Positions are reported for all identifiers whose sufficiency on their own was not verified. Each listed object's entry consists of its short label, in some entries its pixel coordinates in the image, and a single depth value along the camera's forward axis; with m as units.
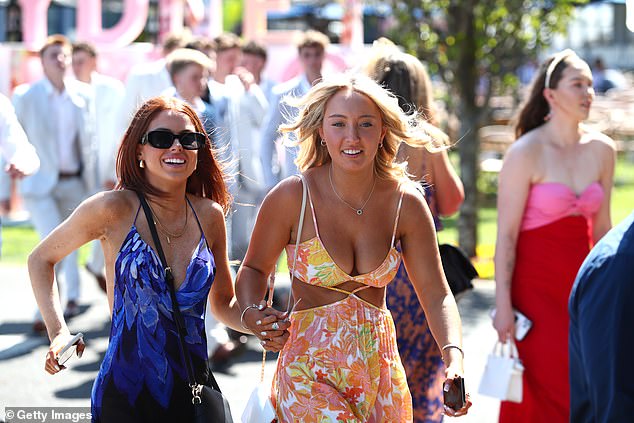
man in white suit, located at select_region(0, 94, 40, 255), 12.09
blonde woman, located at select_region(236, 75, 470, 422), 7.06
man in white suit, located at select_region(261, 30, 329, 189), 16.95
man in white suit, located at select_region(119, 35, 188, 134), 15.47
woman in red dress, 10.63
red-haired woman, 6.90
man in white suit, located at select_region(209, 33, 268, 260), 17.25
